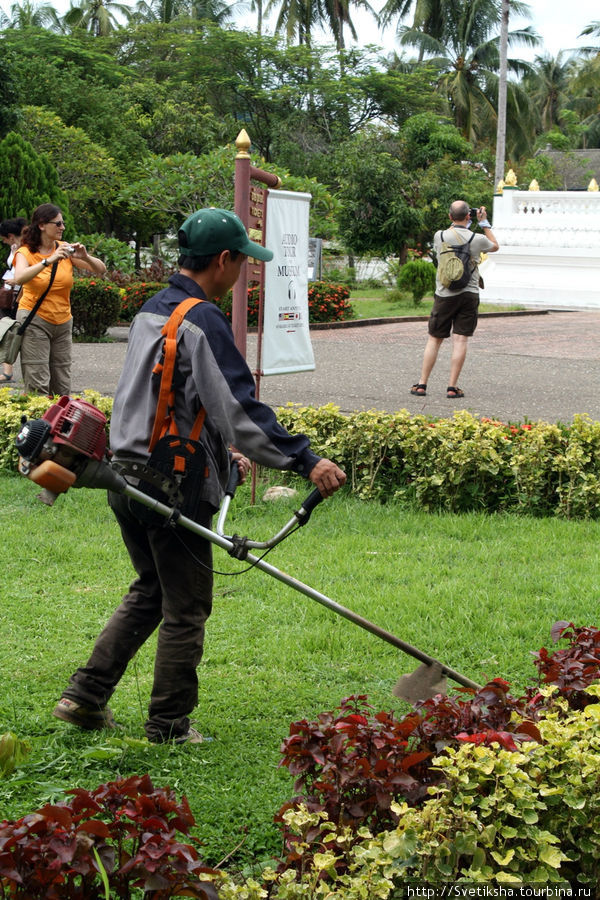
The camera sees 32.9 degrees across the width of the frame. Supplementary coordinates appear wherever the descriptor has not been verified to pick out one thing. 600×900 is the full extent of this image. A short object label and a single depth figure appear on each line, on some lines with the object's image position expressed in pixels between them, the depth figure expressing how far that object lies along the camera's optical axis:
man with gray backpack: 9.55
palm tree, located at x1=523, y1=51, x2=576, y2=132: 60.81
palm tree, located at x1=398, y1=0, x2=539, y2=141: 46.69
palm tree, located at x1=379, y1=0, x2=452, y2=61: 47.59
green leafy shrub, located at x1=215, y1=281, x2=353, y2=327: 19.69
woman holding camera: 7.52
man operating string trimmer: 3.05
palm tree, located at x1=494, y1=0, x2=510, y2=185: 32.00
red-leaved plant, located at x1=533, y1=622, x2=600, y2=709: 2.92
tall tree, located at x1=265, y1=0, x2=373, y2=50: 45.34
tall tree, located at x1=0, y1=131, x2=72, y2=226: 16.75
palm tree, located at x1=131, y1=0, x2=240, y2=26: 46.94
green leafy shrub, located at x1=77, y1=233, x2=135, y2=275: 21.97
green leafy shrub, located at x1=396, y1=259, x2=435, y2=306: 23.62
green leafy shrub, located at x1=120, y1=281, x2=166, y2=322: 18.36
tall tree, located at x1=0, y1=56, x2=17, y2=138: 21.06
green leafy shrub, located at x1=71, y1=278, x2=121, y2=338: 16.08
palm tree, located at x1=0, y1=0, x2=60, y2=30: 41.06
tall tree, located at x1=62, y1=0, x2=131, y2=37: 47.41
